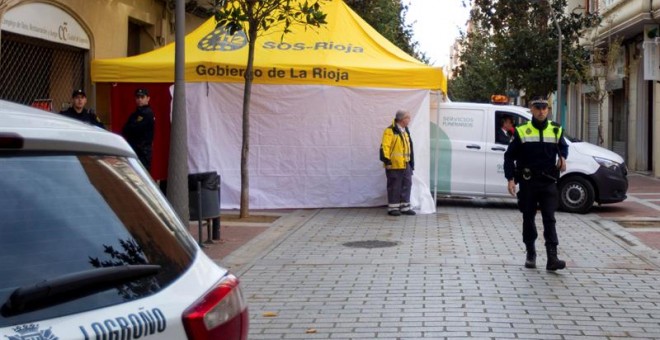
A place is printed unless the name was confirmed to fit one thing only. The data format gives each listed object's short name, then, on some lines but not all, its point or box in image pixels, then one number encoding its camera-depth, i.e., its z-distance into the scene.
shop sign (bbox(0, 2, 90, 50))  13.39
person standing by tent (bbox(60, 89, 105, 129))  12.22
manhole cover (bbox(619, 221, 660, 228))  13.66
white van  15.45
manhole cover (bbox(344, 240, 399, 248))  11.48
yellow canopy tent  15.36
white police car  2.30
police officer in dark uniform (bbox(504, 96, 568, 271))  9.23
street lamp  28.01
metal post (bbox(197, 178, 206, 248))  11.12
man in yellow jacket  14.85
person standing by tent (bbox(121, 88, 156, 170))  13.02
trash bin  11.32
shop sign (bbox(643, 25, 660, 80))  24.09
